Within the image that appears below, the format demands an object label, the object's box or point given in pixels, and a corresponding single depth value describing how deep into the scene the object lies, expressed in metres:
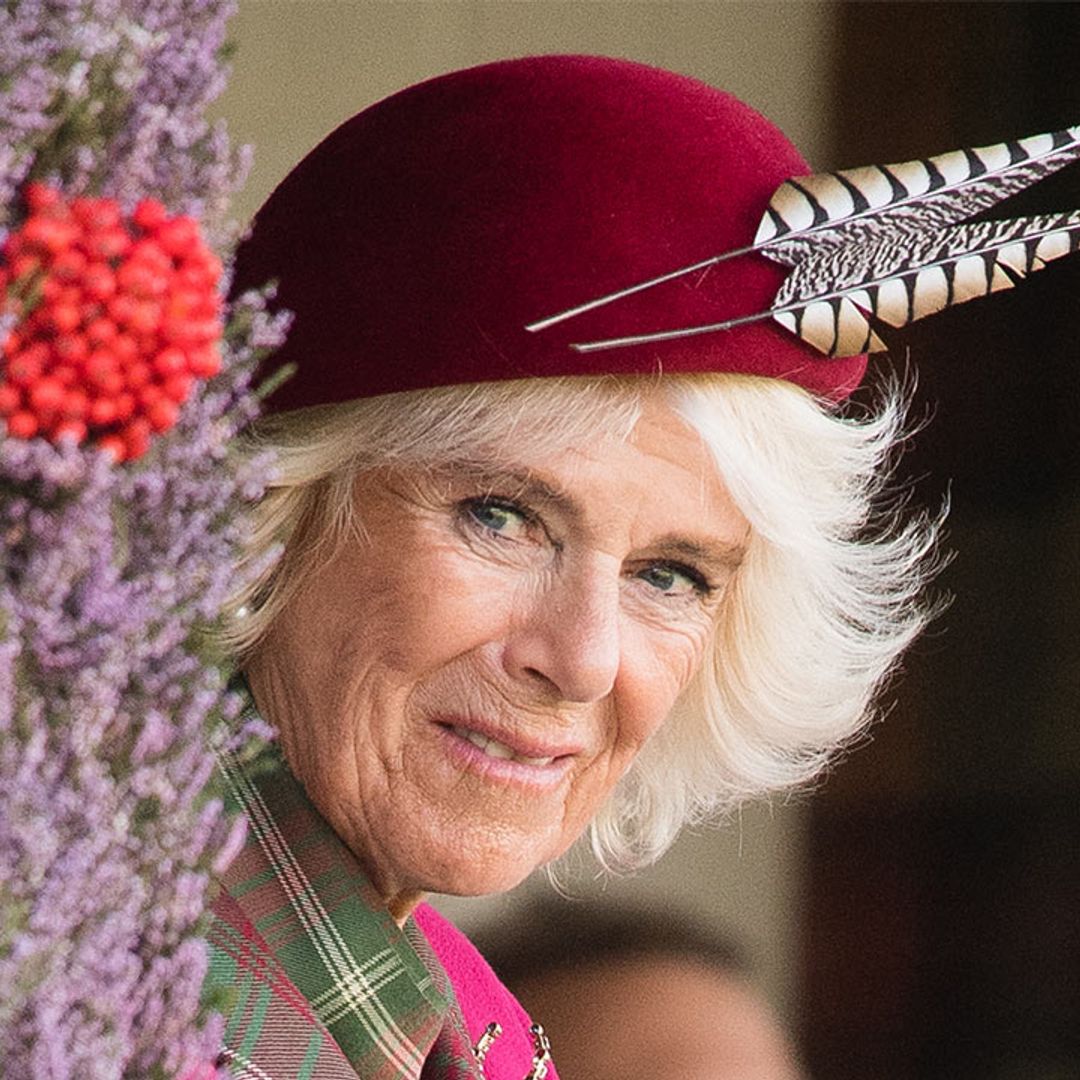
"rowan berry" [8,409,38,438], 3.50
